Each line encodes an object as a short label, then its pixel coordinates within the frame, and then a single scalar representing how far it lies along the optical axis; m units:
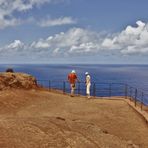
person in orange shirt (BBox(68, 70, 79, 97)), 16.44
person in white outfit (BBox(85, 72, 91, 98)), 16.24
